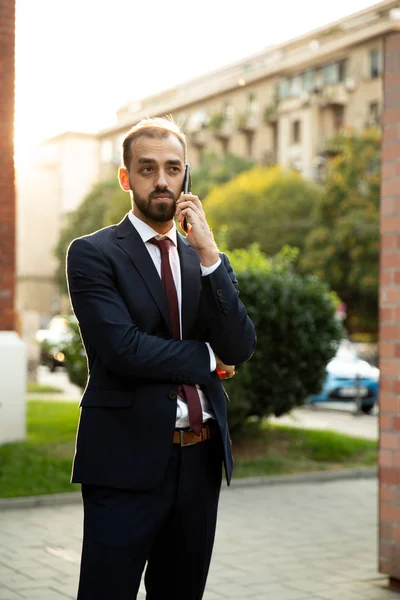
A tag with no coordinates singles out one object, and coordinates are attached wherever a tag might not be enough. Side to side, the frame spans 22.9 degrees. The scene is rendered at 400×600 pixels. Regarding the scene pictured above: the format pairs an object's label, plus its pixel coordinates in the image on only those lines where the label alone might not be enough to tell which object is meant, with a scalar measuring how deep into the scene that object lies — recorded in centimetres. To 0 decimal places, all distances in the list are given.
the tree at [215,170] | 5491
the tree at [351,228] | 3781
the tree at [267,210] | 4722
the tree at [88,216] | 6331
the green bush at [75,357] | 1266
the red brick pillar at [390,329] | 559
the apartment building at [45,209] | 8156
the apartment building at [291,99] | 5403
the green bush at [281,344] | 1138
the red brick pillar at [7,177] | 1053
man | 305
